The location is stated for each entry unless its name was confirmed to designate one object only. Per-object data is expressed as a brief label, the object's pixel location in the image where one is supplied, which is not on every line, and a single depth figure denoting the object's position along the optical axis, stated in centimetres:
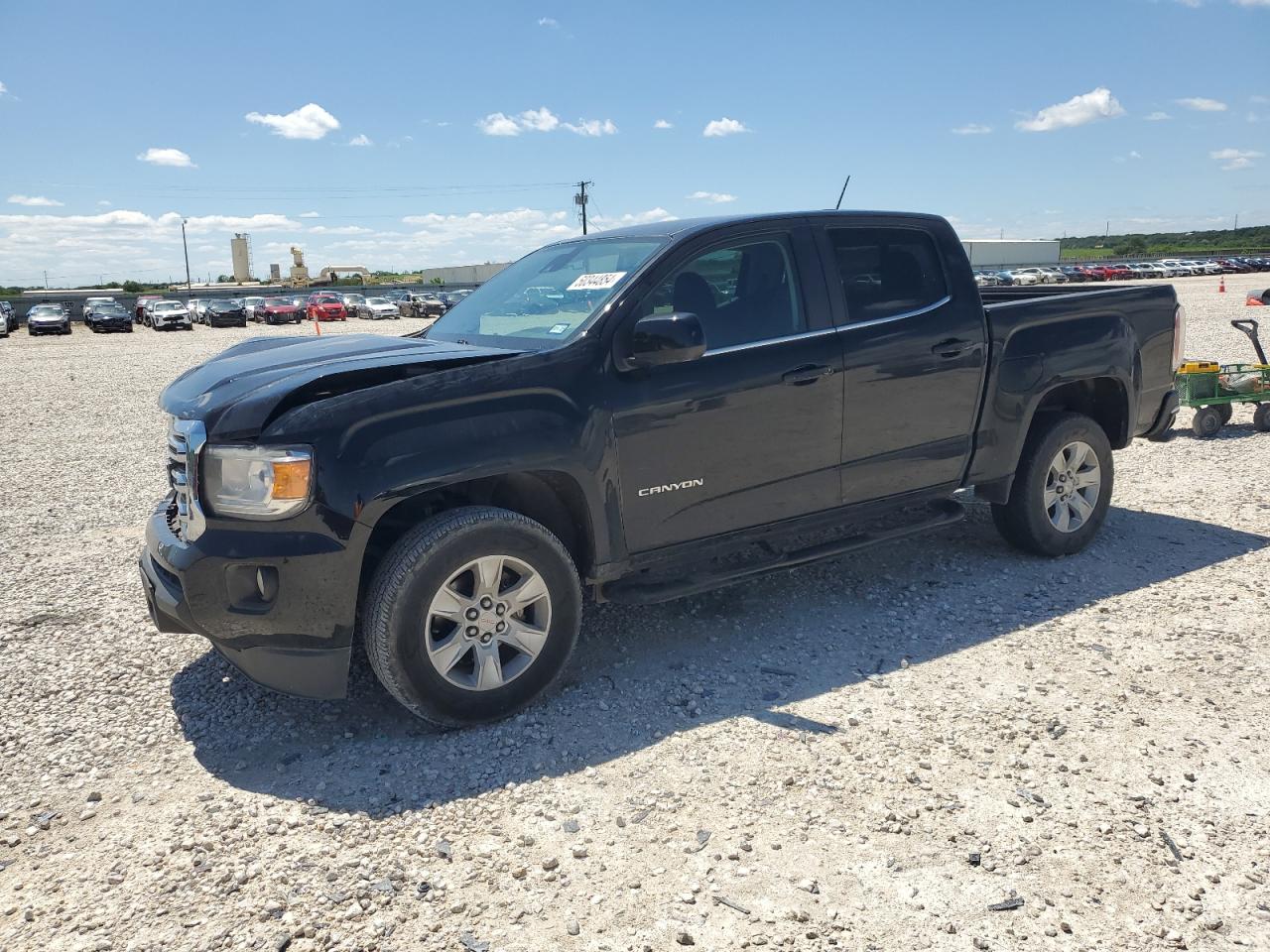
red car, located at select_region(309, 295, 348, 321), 5259
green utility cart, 880
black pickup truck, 335
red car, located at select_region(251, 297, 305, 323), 4975
